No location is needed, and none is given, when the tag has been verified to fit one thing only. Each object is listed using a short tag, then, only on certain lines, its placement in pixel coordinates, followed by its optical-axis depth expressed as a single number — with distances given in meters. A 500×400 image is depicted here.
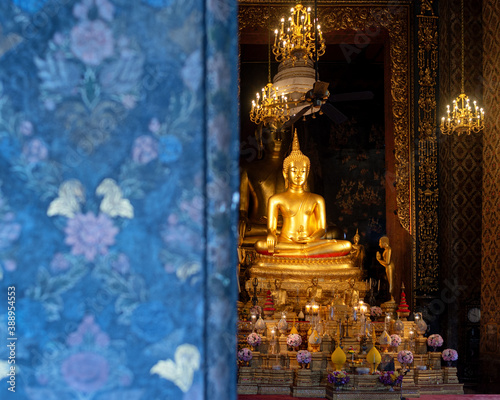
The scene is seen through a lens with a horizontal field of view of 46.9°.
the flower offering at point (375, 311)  6.14
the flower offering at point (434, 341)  4.89
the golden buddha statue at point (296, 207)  8.19
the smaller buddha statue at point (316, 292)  6.78
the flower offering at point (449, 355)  4.55
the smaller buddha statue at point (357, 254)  7.54
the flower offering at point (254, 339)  4.46
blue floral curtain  1.21
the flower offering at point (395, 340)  4.70
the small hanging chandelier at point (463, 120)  6.39
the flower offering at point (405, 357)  4.36
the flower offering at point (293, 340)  4.51
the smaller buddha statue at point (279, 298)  6.46
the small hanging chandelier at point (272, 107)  6.46
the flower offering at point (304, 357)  4.18
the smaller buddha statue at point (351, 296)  6.31
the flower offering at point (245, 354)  4.25
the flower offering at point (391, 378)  3.66
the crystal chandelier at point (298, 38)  5.79
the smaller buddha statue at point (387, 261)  7.15
